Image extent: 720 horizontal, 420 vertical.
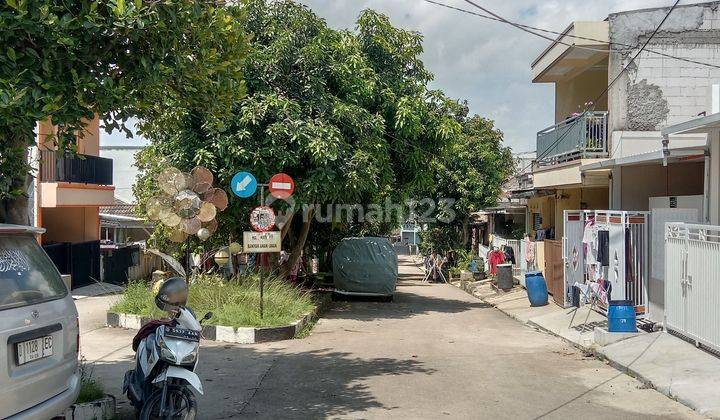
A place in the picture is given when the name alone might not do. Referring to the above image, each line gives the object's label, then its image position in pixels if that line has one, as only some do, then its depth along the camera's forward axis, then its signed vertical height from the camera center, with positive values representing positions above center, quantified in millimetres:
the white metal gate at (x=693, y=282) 8766 -932
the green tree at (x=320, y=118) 13820 +2230
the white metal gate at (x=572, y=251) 14469 -772
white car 4199 -802
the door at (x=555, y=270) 15961 -1376
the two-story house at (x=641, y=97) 14398 +2849
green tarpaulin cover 19031 -1506
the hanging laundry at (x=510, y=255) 24812 -1443
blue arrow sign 12039 +601
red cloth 24859 -1602
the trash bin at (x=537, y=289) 16500 -1809
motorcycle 5492 -1263
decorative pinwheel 12500 +329
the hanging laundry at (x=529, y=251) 20609 -1070
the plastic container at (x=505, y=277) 21516 -1972
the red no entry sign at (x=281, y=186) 12258 +575
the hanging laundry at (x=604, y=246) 12172 -548
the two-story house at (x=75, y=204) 17734 +360
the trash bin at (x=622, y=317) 10477 -1607
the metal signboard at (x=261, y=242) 12336 -477
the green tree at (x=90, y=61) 5203 +1401
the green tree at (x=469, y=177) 29547 +1803
